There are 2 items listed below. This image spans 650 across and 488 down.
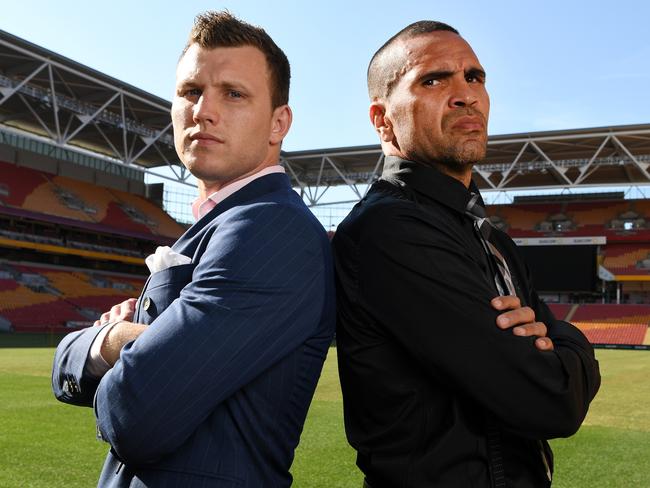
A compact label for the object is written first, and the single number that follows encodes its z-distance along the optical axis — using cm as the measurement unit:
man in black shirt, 152
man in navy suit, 139
